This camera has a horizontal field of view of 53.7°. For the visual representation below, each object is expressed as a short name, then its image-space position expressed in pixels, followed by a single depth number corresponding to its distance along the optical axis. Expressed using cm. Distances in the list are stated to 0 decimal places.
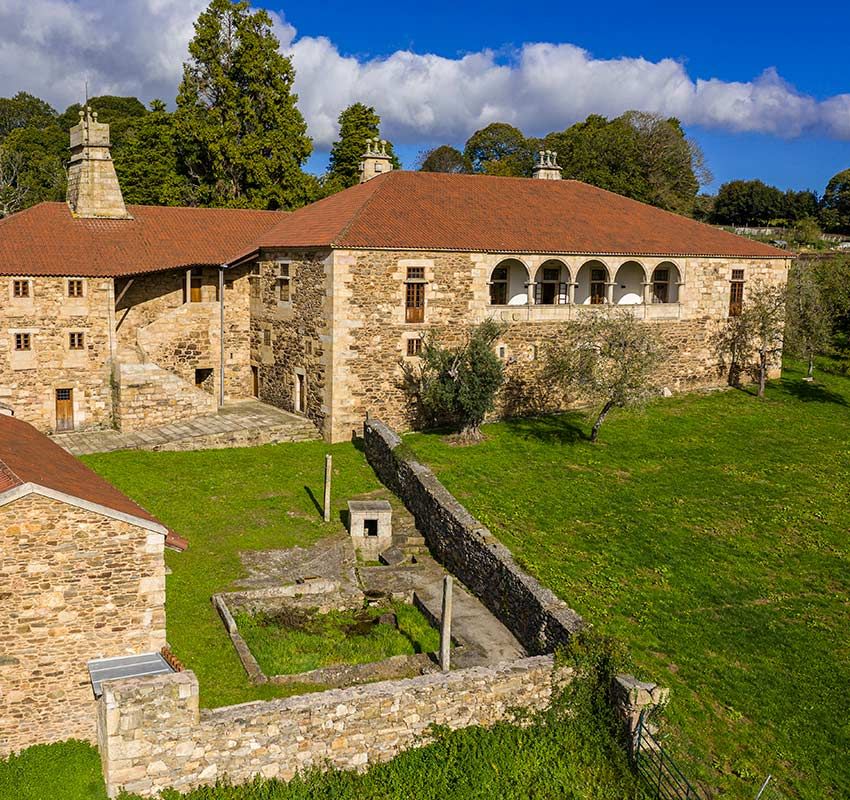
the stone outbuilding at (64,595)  1069
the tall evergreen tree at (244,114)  3944
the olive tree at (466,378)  2391
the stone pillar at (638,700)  1154
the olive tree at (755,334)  3141
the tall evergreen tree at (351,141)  4778
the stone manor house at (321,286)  2473
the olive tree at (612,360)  2358
